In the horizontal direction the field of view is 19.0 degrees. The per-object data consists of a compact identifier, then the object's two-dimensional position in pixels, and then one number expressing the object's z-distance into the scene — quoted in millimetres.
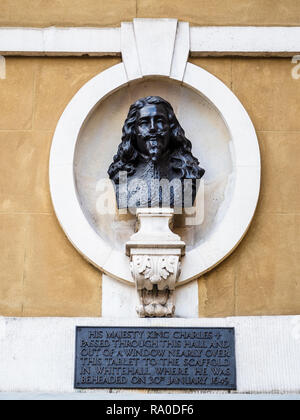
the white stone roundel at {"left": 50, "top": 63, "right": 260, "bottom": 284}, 7719
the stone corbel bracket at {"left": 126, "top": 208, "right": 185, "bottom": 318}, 7469
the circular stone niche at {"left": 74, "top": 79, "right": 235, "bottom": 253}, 8062
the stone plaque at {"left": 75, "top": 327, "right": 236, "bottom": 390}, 7352
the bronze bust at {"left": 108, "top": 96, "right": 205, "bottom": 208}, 7832
